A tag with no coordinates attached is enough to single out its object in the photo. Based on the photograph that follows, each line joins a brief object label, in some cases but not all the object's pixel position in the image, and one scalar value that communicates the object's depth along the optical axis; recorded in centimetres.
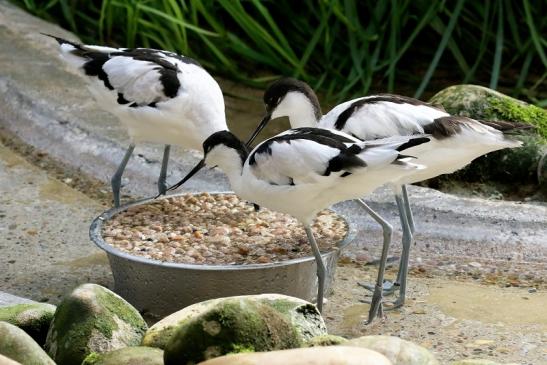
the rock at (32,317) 702
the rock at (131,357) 640
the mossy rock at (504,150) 1095
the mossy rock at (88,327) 688
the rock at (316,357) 579
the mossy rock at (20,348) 636
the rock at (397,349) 630
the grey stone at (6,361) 591
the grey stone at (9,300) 736
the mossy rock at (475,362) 644
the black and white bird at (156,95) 960
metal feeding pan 794
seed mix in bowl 844
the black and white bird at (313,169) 764
